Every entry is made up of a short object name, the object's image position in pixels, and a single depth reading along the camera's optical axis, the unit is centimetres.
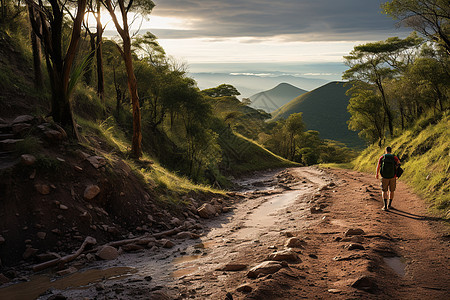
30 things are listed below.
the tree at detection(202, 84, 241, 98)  6762
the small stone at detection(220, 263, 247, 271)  557
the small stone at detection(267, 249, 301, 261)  567
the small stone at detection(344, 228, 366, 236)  707
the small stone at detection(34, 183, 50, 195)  702
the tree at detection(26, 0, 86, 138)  864
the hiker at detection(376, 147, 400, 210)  1064
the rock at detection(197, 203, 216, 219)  1131
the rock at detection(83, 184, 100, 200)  793
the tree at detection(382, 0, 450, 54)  1786
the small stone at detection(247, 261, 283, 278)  500
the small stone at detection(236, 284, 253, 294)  442
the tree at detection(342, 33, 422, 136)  3185
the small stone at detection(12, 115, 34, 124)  832
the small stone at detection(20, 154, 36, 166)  710
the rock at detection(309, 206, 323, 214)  1046
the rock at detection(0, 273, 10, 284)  520
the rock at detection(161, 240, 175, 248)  779
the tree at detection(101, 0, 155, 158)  1269
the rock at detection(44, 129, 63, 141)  812
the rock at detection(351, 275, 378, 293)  434
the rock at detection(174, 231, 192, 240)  868
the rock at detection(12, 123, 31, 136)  799
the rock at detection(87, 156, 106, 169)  868
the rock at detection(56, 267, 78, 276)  564
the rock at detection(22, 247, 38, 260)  594
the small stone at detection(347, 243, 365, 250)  605
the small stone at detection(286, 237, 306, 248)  650
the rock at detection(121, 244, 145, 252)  727
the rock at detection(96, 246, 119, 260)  664
